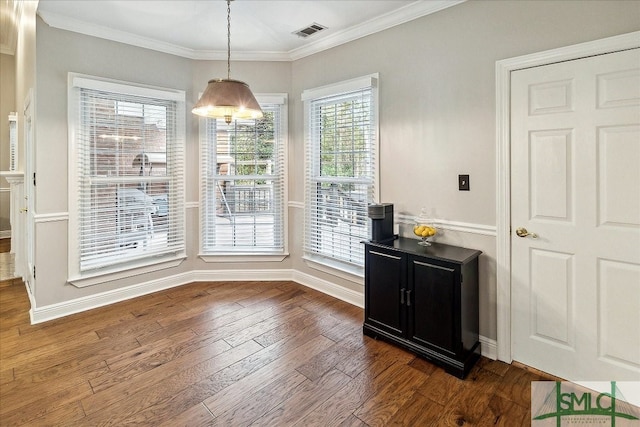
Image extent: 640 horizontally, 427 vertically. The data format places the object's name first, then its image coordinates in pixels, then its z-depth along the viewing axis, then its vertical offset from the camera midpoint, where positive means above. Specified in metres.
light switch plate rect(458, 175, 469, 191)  2.63 +0.22
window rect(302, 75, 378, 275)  3.34 +0.44
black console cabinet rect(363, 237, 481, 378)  2.33 -0.65
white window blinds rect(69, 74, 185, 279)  3.29 +0.38
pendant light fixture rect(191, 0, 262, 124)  2.34 +0.77
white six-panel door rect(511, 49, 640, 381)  1.99 -0.04
